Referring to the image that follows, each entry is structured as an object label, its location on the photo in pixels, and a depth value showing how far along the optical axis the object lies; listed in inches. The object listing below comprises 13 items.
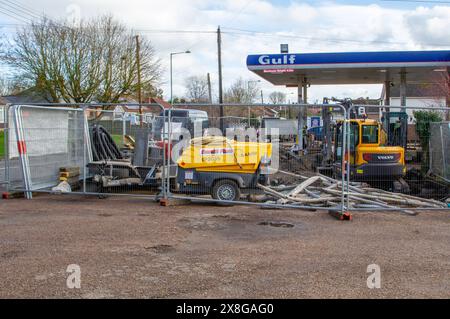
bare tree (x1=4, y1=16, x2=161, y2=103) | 1136.2
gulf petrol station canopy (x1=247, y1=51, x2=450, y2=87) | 765.3
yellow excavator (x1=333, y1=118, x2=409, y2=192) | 486.9
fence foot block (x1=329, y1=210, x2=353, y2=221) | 348.8
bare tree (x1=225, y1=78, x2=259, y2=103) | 2681.8
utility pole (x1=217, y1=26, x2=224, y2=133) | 1282.6
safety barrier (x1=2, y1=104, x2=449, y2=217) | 392.8
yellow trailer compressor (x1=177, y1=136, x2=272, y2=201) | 390.9
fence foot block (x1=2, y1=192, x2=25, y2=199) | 425.1
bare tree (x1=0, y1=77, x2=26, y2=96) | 1157.1
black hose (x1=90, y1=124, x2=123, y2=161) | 480.1
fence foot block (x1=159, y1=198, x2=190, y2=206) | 395.5
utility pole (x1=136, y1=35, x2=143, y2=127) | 1253.1
